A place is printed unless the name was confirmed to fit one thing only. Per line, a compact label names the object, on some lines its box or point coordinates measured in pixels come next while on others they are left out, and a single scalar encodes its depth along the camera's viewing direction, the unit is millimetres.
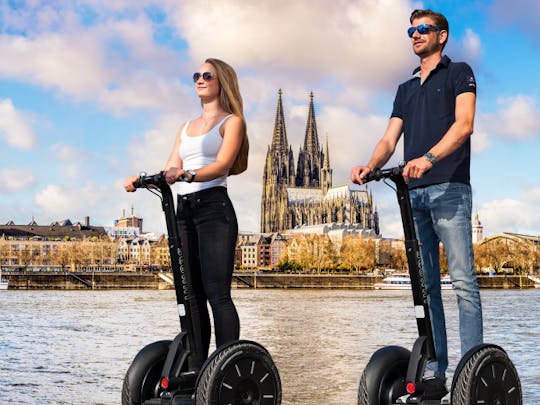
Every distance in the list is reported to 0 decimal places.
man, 4539
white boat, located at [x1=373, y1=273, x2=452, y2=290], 75750
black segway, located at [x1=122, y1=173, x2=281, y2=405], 4211
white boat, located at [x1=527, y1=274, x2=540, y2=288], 98438
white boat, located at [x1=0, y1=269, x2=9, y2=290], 75750
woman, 4574
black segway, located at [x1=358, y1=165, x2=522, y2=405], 4148
